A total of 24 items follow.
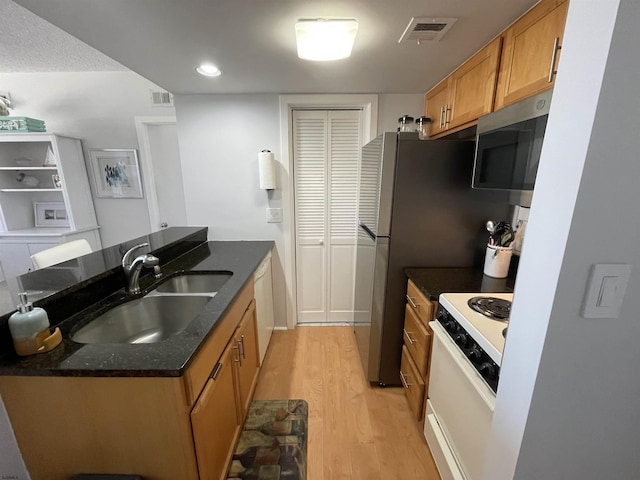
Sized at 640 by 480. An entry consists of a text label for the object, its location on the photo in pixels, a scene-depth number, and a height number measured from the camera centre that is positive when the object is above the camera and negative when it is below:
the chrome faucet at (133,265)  1.42 -0.46
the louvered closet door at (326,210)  2.46 -0.30
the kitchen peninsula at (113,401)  0.87 -0.75
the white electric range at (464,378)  0.96 -0.79
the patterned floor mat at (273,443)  1.45 -1.54
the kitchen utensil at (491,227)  1.65 -0.28
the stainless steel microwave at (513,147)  1.01 +0.14
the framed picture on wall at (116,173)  3.09 +0.04
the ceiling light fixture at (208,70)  1.75 +0.70
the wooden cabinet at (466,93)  1.40 +0.53
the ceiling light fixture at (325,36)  1.26 +0.67
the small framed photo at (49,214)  3.23 -0.44
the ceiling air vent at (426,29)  1.24 +0.71
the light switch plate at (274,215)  2.51 -0.34
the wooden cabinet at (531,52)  1.02 +0.53
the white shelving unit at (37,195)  2.90 -0.22
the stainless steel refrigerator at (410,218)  1.61 -0.24
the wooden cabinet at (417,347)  1.48 -0.97
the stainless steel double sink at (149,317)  1.26 -0.71
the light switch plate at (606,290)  0.58 -0.23
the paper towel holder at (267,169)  2.30 +0.07
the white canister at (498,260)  1.60 -0.47
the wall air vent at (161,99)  2.92 +0.83
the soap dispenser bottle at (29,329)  0.89 -0.50
